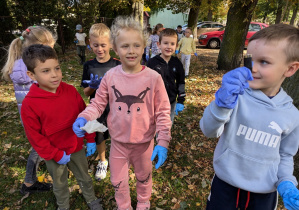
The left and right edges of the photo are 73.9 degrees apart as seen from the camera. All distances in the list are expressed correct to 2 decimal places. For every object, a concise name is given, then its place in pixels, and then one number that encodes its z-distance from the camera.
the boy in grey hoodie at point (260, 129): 1.22
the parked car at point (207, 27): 17.30
